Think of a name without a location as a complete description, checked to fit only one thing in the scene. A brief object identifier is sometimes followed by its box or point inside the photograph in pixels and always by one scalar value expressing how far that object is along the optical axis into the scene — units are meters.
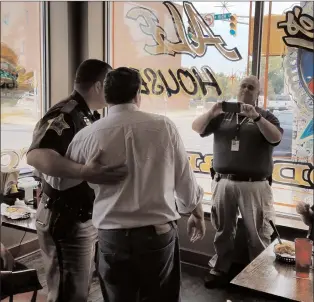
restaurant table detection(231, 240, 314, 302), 1.48
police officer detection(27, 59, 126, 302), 1.76
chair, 1.63
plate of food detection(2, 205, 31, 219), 2.64
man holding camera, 2.91
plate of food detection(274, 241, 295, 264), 1.73
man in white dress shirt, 1.52
